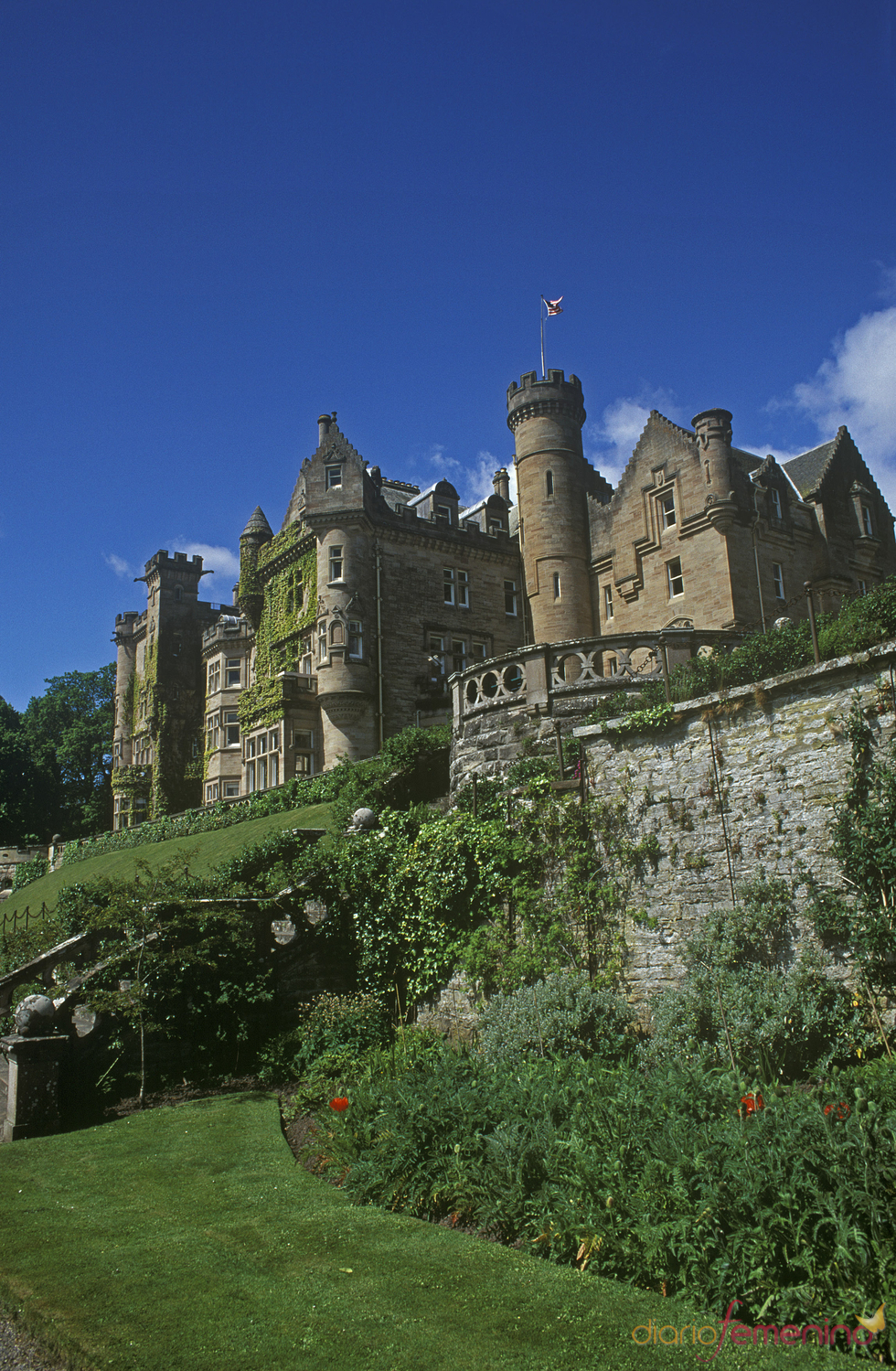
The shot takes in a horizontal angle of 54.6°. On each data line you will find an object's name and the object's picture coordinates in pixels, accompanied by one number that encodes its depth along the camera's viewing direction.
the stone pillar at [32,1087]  10.86
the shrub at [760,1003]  8.77
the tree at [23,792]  52.59
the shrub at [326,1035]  13.02
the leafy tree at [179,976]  12.64
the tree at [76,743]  56.84
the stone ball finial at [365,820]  17.78
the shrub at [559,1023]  9.91
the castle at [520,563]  29.83
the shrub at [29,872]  42.94
